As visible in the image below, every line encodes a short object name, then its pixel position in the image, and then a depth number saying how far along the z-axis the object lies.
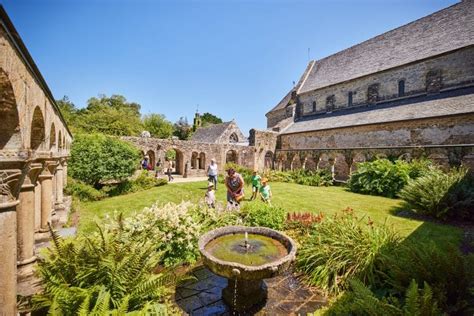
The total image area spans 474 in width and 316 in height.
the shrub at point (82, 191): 11.46
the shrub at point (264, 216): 6.50
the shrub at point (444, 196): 7.88
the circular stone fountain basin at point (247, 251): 3.35
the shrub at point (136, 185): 13.34
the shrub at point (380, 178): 12.45
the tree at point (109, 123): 30.53
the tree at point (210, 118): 67.62
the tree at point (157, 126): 46.22
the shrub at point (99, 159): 12.67
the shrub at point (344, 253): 4.30
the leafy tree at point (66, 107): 33.27
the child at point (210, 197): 7.90
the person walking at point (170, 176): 17.62
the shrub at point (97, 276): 2.80
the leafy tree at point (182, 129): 52.25
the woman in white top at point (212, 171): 12.66
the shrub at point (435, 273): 3.34
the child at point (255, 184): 10.92
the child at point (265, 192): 9.34
